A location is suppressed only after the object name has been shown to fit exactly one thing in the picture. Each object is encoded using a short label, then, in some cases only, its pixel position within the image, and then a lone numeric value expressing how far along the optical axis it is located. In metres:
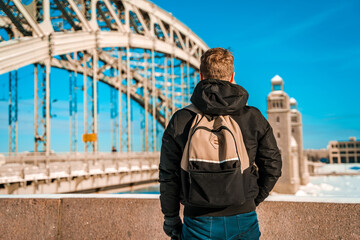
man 1.92
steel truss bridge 17.58
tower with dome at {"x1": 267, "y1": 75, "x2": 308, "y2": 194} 50.72
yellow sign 25.80
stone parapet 3.04
